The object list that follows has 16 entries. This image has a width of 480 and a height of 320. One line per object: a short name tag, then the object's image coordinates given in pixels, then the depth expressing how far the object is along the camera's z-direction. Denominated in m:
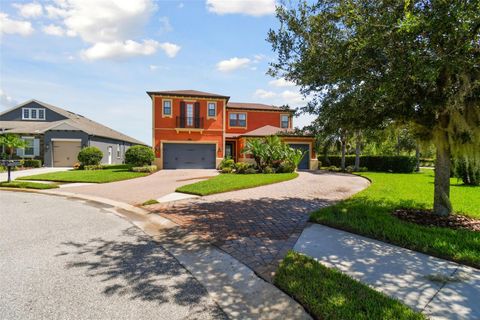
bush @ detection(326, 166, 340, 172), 23.41
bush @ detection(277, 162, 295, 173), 18.95
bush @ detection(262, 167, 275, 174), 18.78
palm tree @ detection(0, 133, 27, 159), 21.91
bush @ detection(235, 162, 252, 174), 19.33
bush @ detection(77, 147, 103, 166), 21.61
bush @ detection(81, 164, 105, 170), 21.49
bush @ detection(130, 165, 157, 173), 19.27
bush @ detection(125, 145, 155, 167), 20.08
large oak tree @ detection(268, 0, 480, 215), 4.20
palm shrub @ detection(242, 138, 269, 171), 18.83
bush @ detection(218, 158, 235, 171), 20.82
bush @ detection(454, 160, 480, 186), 12.80
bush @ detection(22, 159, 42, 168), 23.27
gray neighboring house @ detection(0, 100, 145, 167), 24.48
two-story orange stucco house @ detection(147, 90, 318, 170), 22.97
